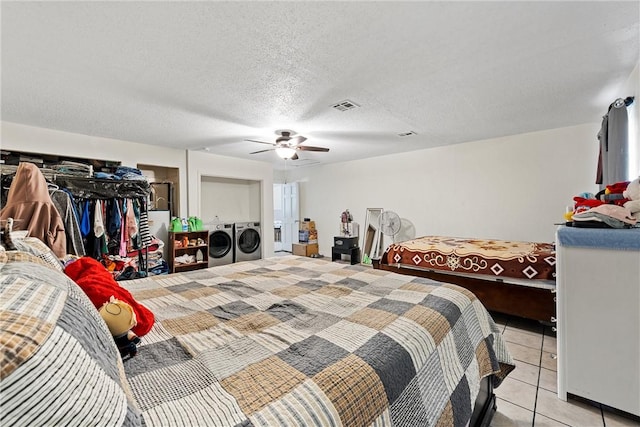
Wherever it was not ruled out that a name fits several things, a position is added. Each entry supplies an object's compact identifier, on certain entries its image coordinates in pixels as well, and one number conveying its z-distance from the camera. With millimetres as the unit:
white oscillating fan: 5082
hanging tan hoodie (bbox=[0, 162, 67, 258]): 1816
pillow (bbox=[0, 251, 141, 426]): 392
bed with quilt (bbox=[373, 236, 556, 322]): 2664
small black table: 5754
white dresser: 1524
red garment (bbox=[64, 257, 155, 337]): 978
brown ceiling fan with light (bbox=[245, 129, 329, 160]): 3566
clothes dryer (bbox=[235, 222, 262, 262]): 5484
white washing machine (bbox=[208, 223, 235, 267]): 5129
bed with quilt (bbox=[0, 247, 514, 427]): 460
